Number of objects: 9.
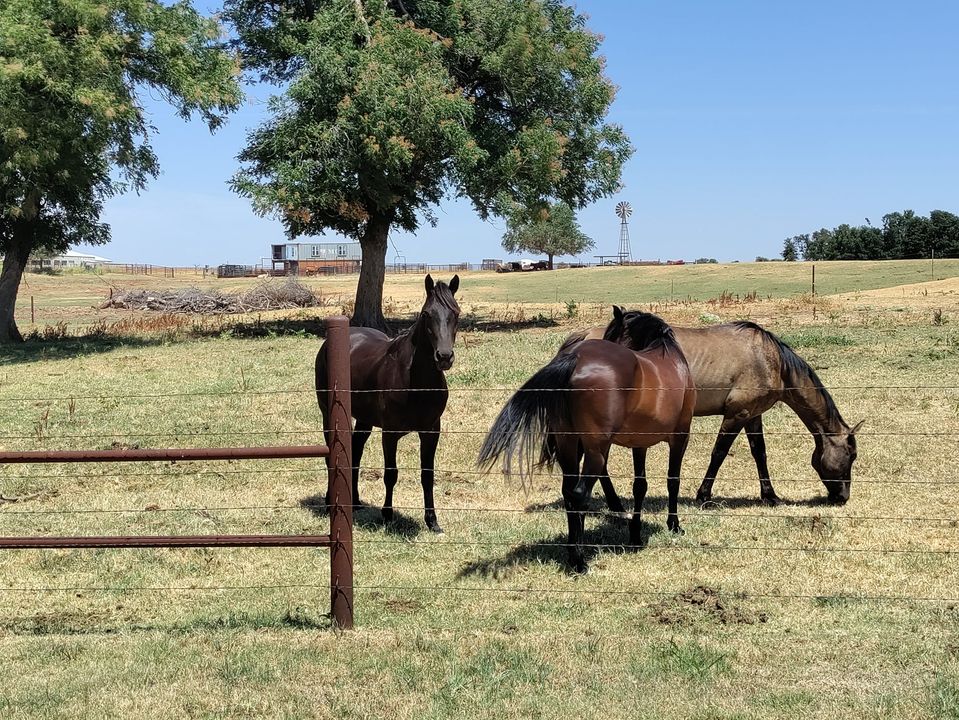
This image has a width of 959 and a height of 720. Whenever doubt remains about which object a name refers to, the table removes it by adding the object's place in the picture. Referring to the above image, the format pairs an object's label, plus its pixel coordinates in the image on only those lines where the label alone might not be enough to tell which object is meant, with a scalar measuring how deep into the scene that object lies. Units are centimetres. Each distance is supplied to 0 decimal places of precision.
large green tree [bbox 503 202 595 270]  11988
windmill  15177
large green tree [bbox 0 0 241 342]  2181
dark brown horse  887
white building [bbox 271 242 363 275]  9094
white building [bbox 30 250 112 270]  8531
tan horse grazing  1030
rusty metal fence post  627
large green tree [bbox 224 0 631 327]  2527
